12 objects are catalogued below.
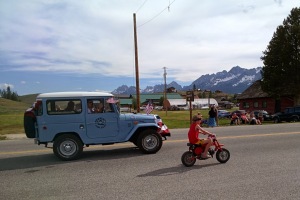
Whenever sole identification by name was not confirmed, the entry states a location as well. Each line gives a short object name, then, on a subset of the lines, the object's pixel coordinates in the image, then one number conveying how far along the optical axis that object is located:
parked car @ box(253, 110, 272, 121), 39.58
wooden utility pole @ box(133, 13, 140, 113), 26.66
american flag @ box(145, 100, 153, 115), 14.73
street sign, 25.21
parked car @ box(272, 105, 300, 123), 34.16
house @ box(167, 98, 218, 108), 135.32
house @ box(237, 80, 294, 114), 50.62
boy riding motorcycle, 8.78
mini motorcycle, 8.63
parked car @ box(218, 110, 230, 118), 53.97
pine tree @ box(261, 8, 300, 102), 44.62
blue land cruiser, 9.99
